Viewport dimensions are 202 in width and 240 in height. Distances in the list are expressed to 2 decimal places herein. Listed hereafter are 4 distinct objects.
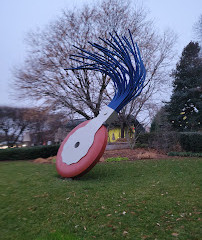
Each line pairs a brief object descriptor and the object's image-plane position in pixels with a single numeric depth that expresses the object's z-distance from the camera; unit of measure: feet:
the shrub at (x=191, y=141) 36.83
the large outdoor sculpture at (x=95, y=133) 18.42
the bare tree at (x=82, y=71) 40.63
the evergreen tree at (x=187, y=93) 63.31
